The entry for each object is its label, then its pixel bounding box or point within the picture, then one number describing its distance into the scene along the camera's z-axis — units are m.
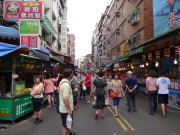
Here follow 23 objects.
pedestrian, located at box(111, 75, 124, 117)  6.00
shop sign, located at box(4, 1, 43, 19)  8.09
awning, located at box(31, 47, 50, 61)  5.95
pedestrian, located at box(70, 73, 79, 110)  7.30
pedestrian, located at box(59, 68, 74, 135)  3.19
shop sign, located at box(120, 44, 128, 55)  19.32
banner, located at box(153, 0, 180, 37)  8.84
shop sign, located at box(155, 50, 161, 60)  10.24
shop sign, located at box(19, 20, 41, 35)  7.46
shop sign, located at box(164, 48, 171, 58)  9.17
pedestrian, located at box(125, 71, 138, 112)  6.54
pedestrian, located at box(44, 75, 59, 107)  7.65
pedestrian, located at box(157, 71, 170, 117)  5.98
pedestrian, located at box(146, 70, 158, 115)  6.19
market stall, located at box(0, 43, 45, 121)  5.10
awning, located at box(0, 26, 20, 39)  6.81
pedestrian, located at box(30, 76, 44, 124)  5.29
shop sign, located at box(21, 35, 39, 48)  7.17
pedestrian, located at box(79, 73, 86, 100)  9.48
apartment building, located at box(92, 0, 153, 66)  13.88
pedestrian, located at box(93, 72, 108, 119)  5.66
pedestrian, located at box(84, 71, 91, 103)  9.61
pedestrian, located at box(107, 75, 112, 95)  6.21
